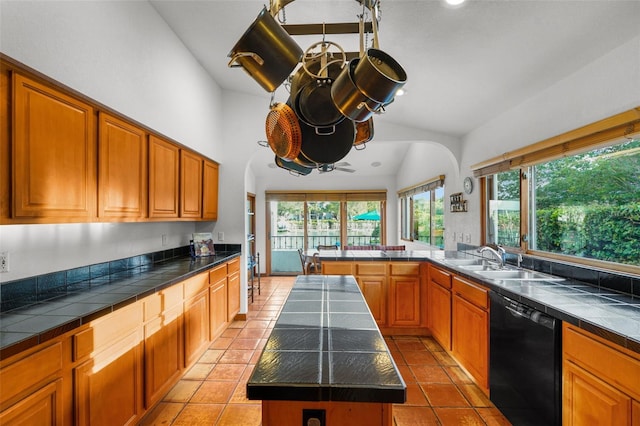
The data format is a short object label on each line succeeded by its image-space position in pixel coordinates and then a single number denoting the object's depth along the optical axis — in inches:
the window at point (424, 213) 191.8
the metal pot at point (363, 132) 66.2
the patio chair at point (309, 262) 149.1
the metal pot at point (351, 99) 45.0
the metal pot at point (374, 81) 42.1
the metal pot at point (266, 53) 45.8
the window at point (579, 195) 74.0
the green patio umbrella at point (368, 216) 284.5
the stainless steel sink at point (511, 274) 98.0
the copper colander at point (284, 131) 55.7
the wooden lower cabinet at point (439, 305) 113.9
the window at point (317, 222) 279.4
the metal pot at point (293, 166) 70.6
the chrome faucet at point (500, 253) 105.8
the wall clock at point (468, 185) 144.8
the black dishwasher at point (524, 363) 62.6
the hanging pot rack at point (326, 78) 43.5
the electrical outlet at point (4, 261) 66.1
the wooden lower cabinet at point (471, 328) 88.8
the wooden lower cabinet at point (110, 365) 48.1
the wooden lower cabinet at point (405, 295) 136.2
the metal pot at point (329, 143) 59.7
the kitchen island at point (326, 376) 34.6
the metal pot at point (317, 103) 54.0
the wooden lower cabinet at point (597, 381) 47.8
